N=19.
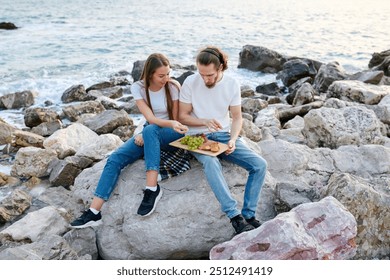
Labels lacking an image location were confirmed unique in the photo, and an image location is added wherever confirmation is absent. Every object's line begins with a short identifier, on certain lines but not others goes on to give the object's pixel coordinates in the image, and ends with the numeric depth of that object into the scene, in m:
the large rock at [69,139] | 9.16
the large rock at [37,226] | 5.89
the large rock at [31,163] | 8.49
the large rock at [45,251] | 4.96
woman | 5.57
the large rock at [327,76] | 15.95
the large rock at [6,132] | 10.47
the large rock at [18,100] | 13.88
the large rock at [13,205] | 6.85
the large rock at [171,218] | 5.51
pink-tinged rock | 4.61
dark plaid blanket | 5.84
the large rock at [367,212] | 5.34
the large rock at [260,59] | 19.45
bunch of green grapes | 5.51
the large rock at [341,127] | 8.35
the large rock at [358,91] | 11.77
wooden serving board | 5.42
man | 5.29
